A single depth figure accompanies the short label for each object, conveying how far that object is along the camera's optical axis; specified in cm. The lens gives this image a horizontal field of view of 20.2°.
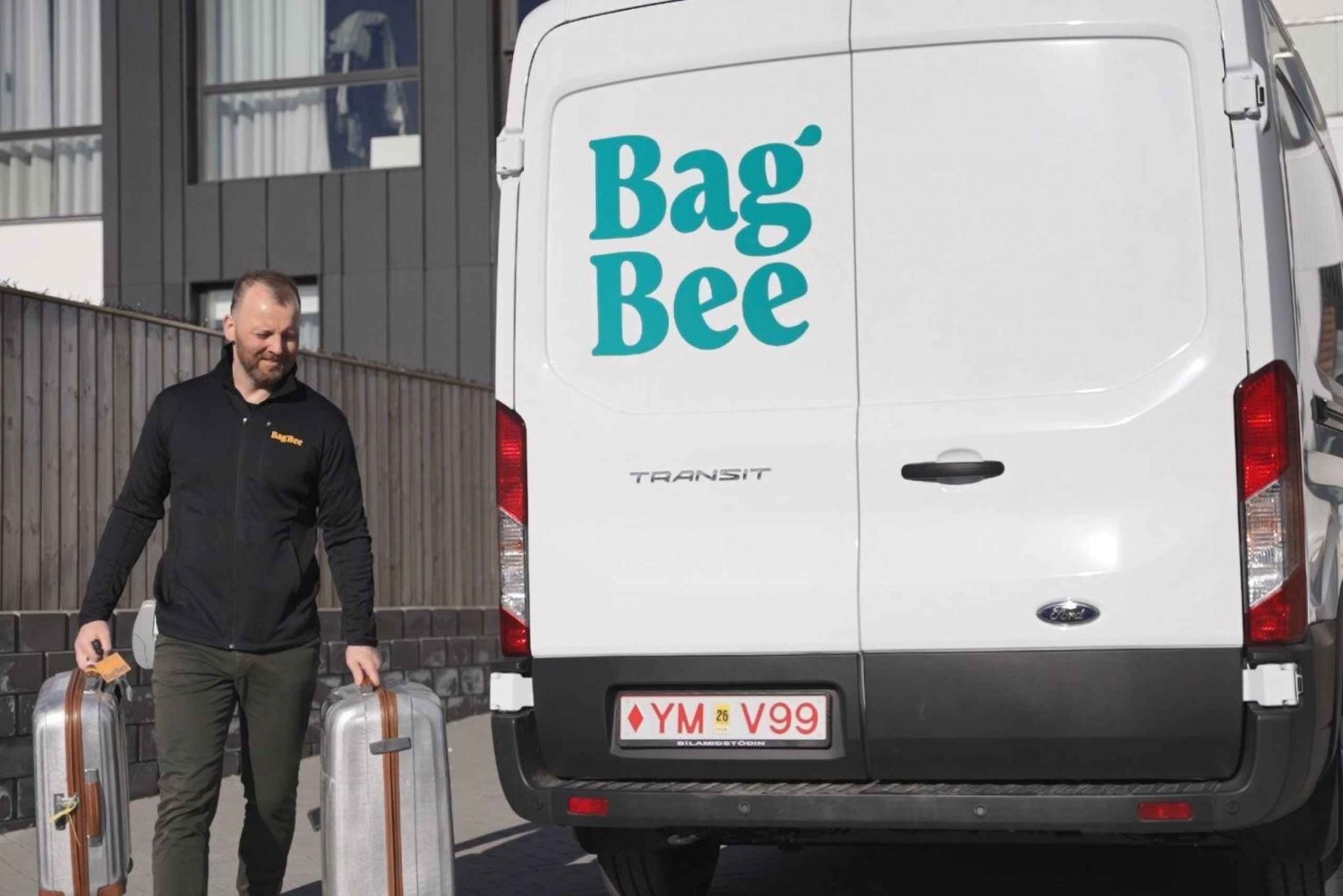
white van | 888
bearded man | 986
